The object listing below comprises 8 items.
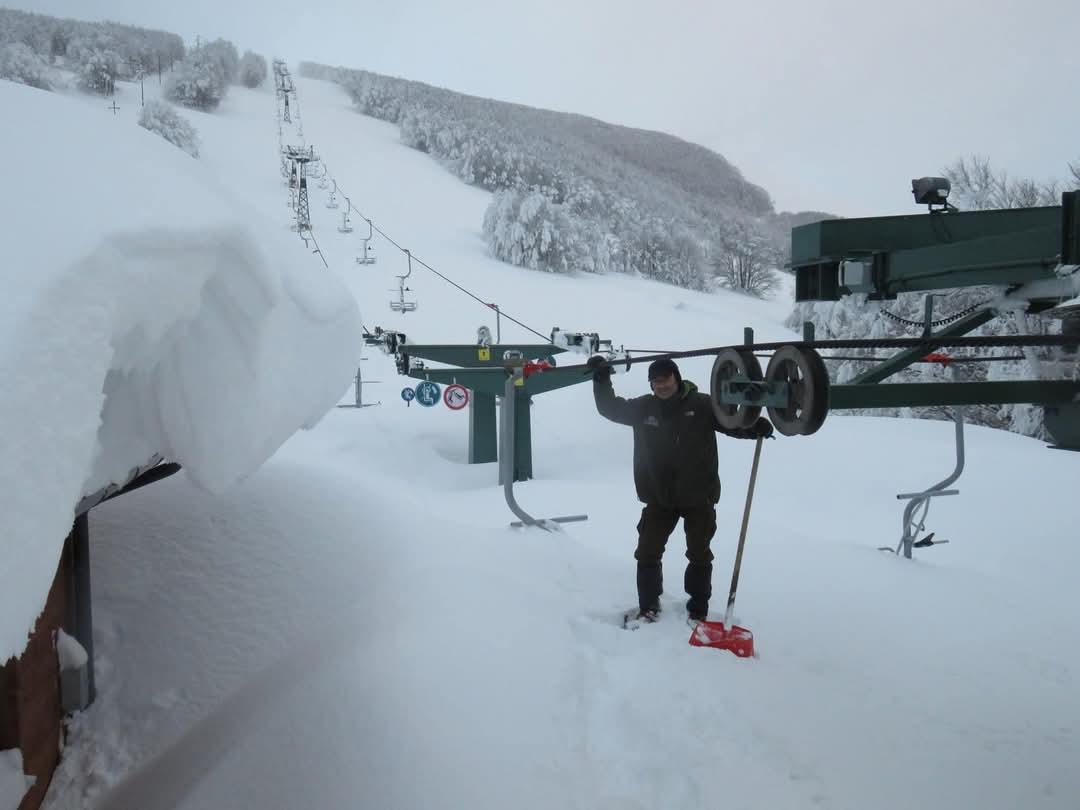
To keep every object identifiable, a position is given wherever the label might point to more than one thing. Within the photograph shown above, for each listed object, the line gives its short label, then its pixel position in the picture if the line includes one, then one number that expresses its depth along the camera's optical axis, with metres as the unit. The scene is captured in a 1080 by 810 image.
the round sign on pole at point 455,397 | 9.49
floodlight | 3.81
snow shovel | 3.38
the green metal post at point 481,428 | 9.45
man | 3.67
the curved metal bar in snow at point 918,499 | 6.13
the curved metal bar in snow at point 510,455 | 5.15
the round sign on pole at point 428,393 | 9.45
